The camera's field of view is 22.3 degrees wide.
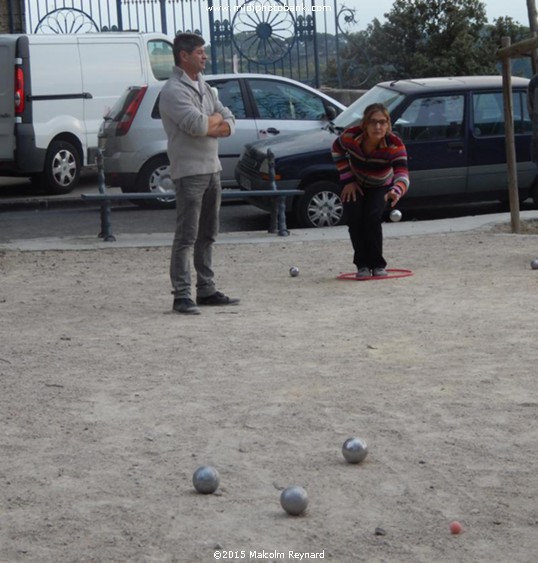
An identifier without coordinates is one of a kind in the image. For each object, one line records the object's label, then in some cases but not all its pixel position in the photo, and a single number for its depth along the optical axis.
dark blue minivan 15.38
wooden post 13.52
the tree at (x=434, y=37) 25.23
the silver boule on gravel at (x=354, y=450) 5.60
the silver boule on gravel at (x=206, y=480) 5.26
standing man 9.32
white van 19.03
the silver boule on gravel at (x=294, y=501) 4.96
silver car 17.52
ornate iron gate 22.91
